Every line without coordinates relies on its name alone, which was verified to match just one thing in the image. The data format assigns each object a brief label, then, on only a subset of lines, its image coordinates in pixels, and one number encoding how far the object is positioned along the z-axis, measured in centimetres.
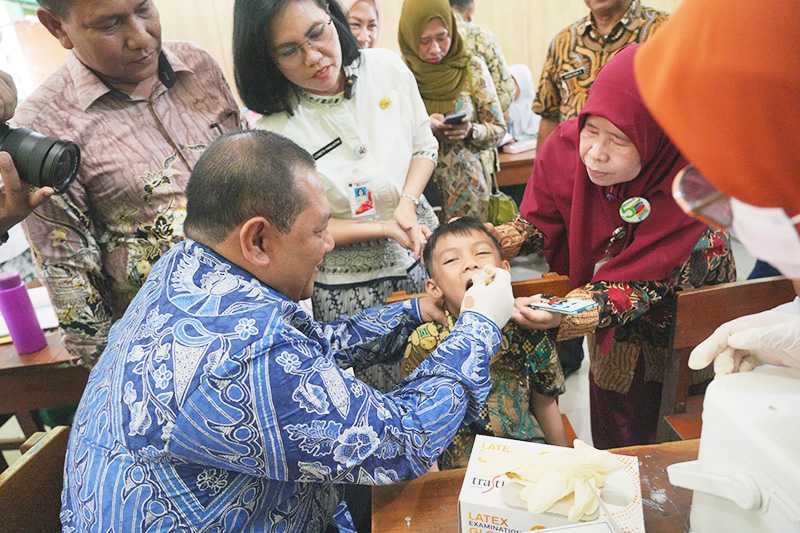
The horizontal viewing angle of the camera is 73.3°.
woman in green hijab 291
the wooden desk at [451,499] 101
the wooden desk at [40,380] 193
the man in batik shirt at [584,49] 231
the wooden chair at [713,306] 140
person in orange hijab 52
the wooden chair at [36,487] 110
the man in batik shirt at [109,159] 149
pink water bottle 196
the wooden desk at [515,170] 409
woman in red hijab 141
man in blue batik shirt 91
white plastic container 71
